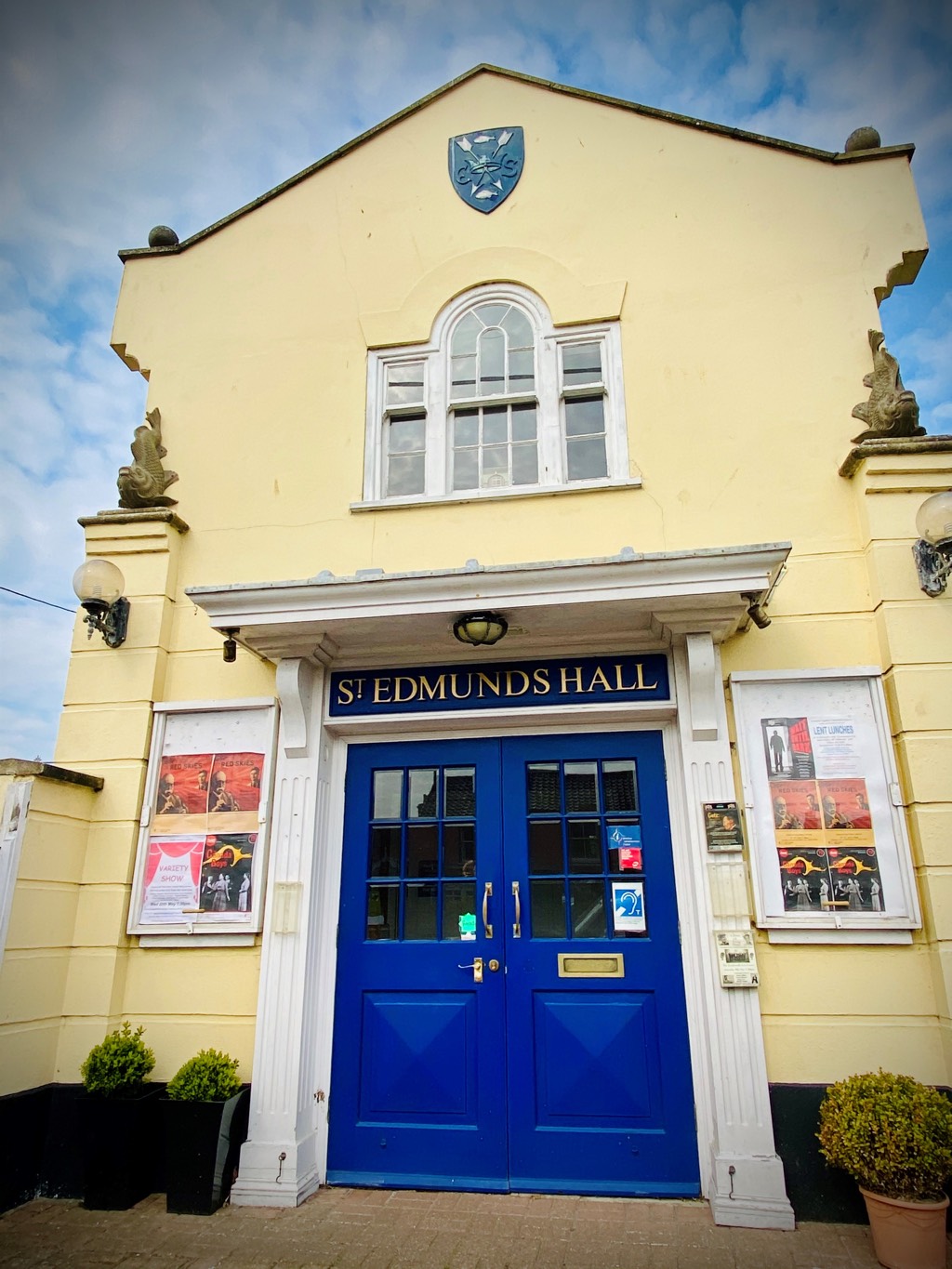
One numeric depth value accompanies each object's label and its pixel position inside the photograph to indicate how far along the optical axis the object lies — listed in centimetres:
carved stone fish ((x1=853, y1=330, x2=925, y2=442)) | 493
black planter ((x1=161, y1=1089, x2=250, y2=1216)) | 423
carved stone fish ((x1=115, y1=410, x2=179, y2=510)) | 576
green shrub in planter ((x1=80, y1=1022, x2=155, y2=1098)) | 438
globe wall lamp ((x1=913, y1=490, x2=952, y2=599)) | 444
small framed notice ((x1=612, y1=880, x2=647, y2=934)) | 466
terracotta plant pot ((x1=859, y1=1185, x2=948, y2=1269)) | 348
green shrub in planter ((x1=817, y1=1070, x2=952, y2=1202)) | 354
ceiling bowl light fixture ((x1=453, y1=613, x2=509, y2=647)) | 457
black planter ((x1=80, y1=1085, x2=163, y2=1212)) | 430
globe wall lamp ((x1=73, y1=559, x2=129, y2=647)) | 525
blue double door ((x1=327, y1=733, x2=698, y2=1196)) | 444
